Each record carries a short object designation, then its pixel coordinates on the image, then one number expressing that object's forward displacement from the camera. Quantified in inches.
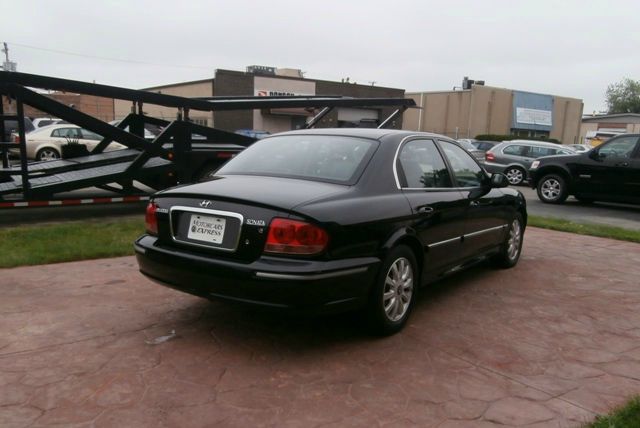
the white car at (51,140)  665.0
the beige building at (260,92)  1400.1
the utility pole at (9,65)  1670.3
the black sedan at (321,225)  132.9
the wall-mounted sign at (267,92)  1472.7
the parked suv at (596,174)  456.4
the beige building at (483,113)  1766.7
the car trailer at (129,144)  308.7
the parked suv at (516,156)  693.3
